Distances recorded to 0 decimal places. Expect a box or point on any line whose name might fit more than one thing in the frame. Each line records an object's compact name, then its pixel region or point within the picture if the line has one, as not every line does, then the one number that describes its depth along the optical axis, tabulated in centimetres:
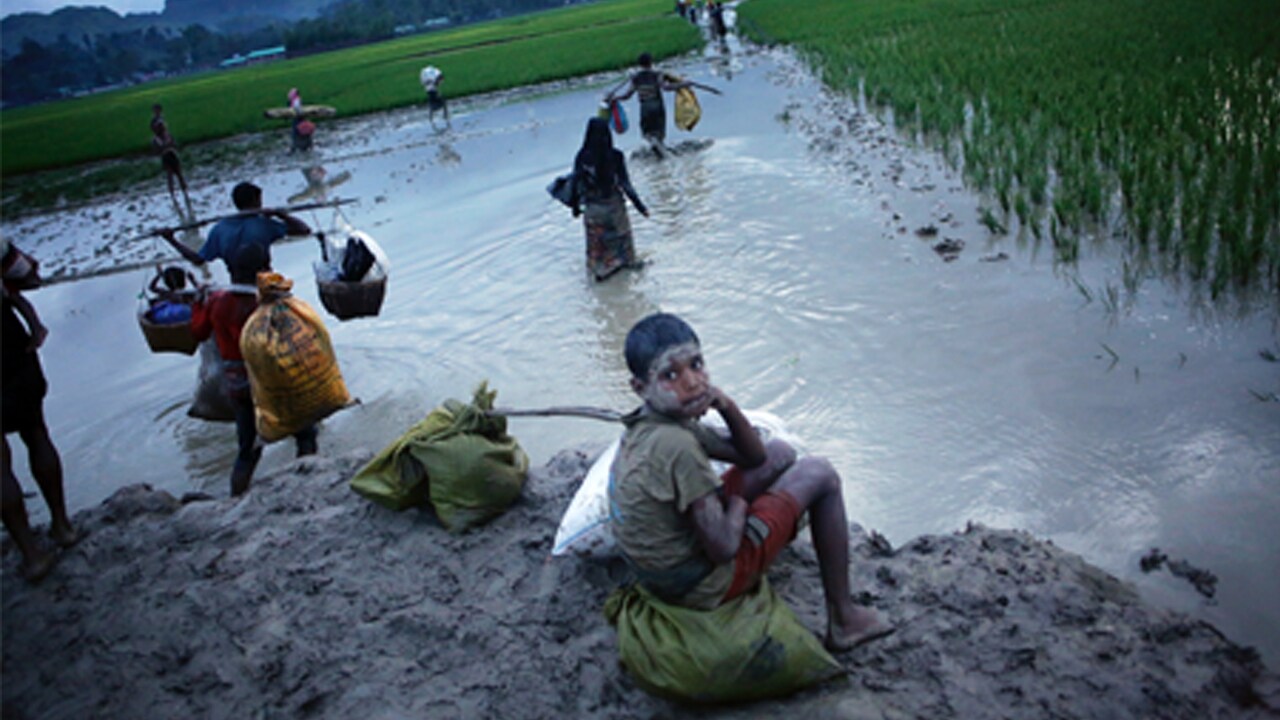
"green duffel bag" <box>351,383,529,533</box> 313
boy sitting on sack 207
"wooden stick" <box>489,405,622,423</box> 275
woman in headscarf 639
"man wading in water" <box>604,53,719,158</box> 973
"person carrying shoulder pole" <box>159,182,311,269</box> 407
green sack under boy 209
